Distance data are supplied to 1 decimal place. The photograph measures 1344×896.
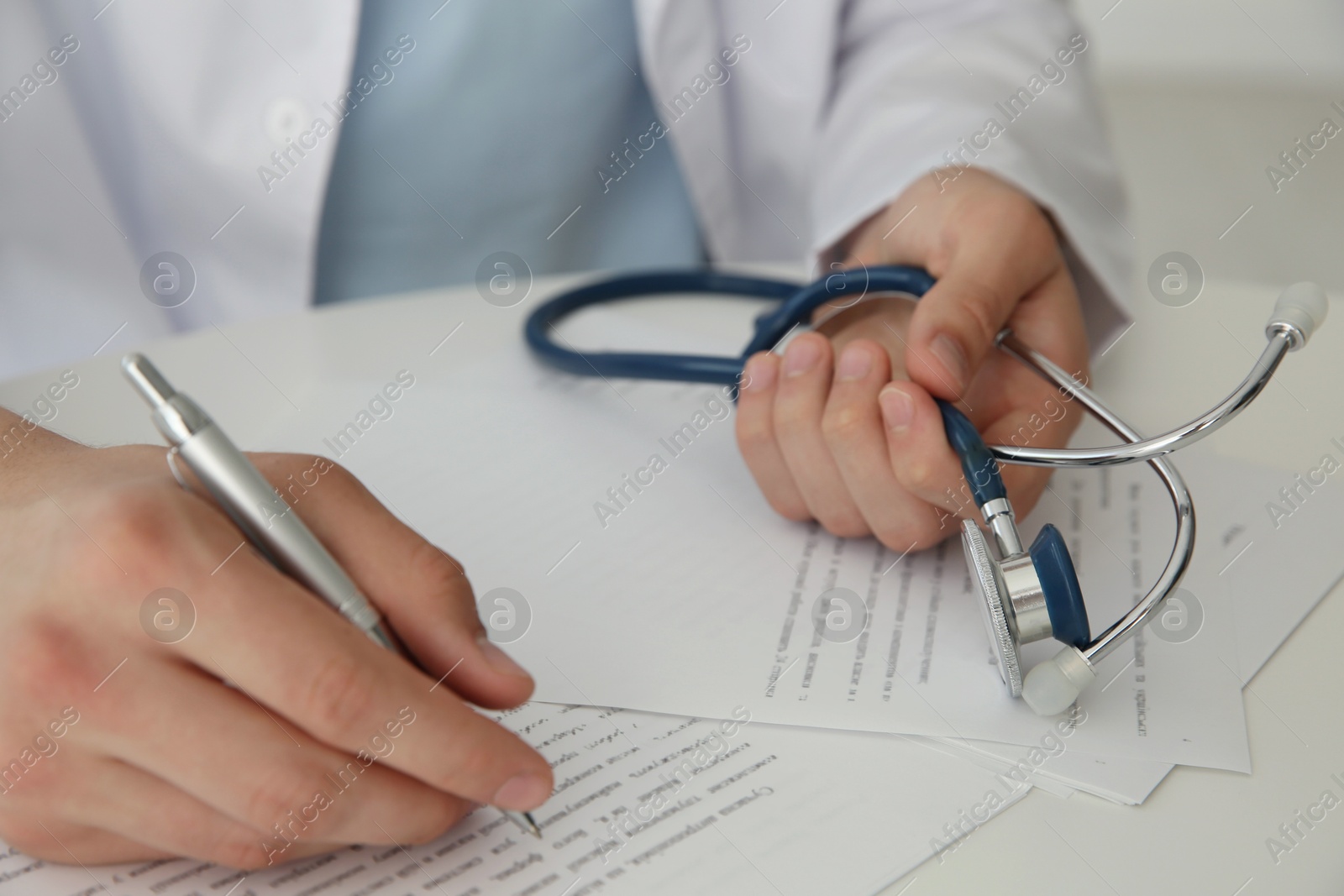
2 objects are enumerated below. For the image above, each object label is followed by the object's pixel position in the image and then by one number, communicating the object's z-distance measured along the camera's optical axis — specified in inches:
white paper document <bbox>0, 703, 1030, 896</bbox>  15.5
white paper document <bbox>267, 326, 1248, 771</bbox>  19.1
